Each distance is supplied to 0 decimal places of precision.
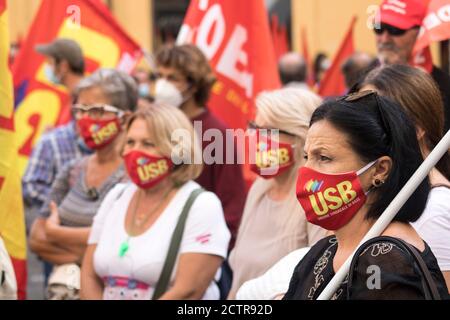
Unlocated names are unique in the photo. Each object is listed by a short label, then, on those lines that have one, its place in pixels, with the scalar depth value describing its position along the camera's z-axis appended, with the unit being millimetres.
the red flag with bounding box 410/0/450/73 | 9209
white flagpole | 5531
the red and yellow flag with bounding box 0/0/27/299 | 8516
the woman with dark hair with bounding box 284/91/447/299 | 5977
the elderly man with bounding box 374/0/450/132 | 9586
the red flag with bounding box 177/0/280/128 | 12781
